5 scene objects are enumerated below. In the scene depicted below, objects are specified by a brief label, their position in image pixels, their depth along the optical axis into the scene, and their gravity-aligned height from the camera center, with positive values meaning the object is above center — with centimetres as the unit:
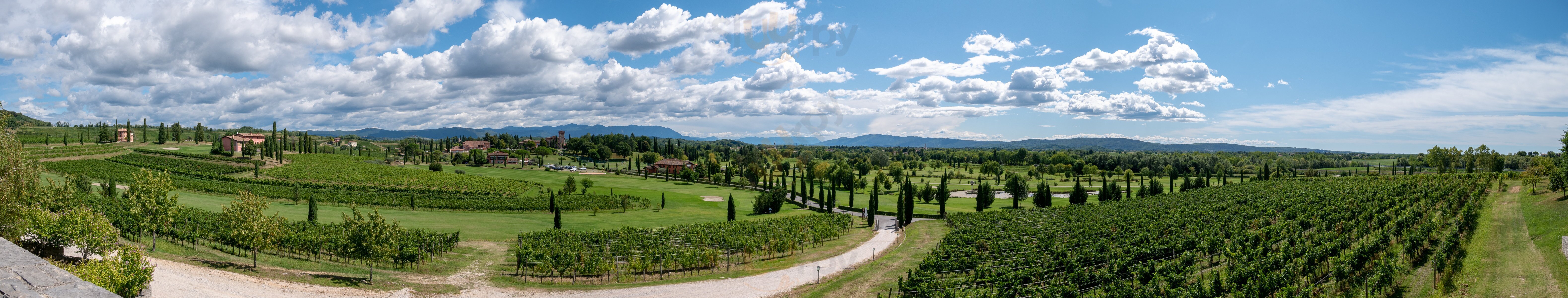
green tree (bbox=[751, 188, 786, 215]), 6469 -489
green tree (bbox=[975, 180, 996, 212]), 6561 -404
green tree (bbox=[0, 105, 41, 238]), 2505 -170
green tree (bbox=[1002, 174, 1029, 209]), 7175 -361
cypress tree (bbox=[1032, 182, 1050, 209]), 7138 -413
